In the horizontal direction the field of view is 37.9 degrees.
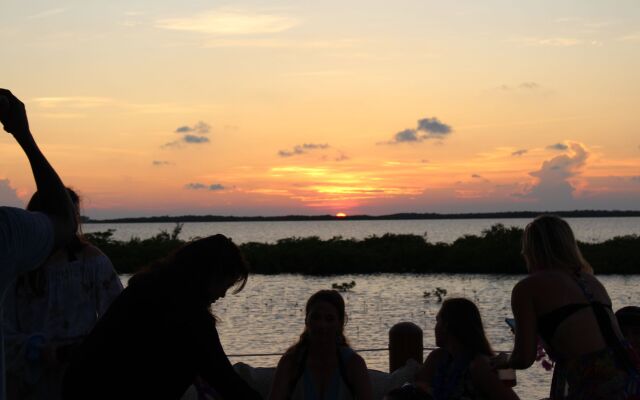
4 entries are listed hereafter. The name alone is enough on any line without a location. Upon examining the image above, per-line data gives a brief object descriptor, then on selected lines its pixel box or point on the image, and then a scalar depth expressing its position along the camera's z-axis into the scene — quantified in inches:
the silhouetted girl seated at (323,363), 187.8
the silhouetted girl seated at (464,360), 173.2
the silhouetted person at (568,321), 160.4
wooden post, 237.1
